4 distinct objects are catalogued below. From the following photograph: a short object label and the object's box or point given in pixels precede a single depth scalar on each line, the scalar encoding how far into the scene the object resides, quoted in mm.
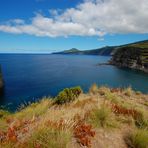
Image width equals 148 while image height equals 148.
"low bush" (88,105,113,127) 4812
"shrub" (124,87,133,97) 11150
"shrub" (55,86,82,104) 8620
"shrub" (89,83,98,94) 11270
